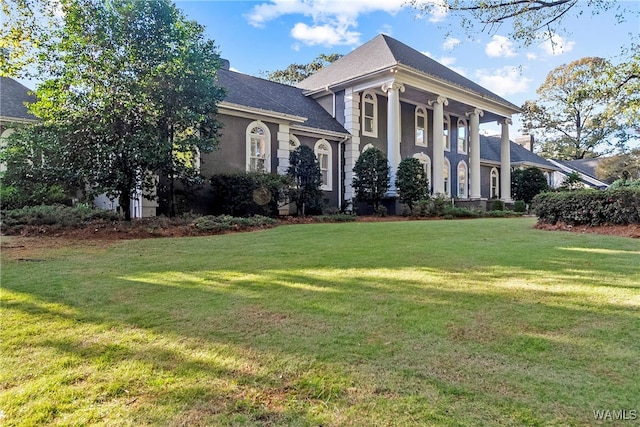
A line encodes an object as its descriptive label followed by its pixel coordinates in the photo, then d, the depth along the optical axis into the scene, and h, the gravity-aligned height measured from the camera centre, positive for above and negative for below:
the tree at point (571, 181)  27.17 +1.74
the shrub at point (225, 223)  9.12 -0.34
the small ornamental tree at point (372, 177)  17.00 +1.37
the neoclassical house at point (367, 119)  14.73 +4.32
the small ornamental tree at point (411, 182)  16.62 +1.09
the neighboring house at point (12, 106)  11.69 +3.48
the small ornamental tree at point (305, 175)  14.53 +1.30
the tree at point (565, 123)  37.28 +9.40
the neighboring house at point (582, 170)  37.28 +3.55
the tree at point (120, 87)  8.87 +2.93
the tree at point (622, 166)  32.75 +3.42
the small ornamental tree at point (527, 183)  25.53 +1.52
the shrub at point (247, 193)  12.27 +0.53
